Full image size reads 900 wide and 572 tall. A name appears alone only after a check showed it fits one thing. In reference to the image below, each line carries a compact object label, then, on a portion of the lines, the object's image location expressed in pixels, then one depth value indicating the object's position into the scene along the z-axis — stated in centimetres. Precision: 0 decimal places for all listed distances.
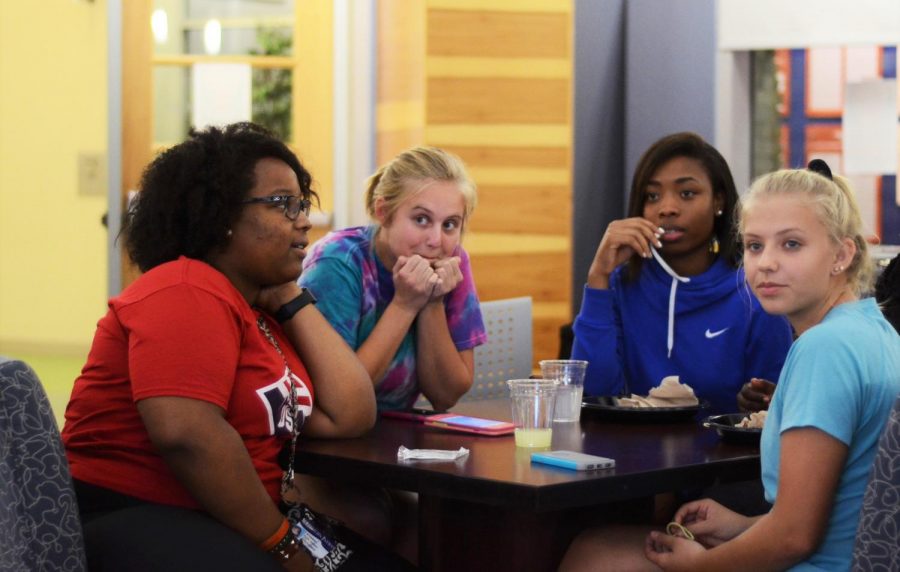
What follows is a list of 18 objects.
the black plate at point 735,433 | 347
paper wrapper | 314
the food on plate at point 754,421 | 357
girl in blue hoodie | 444
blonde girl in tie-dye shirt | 412
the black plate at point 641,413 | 385
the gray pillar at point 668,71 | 827
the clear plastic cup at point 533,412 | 336
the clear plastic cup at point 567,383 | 386
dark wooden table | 288
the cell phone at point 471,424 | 359
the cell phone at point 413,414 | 389
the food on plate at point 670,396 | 400
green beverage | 336
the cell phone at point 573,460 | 299
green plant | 851
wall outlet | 829
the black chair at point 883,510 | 255
